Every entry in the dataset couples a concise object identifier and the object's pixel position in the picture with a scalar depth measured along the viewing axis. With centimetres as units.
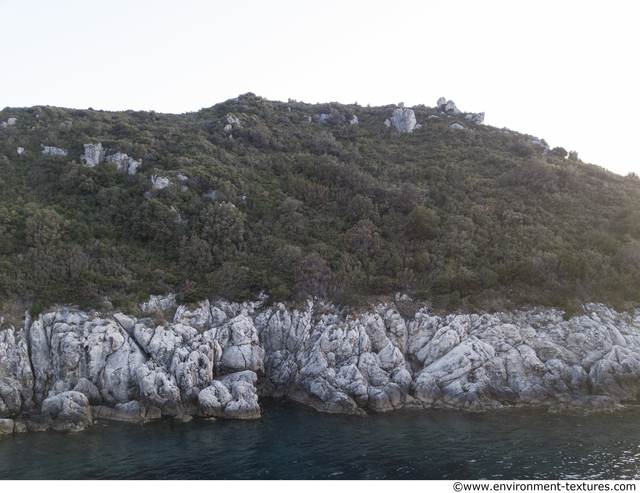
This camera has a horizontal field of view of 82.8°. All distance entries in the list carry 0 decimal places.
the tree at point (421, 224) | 3981
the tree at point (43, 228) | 3178
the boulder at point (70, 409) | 2227
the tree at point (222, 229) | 3681
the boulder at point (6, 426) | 2103
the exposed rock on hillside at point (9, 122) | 4931
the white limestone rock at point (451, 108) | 7637
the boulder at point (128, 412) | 2355
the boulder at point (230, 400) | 2427
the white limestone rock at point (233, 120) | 6066
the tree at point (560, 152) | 5988
